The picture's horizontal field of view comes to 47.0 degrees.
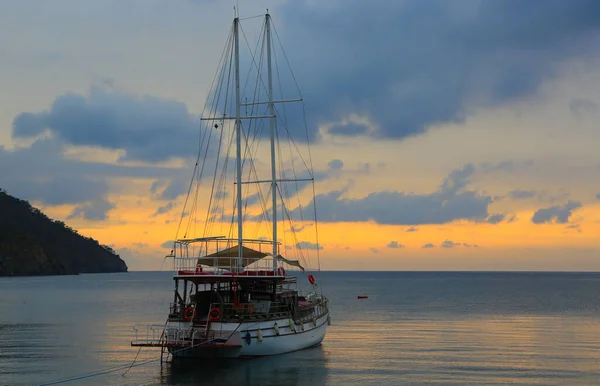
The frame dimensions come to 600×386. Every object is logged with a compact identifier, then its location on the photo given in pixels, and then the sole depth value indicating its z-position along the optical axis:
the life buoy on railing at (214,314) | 37.62
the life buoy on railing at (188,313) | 38.03
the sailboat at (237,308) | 37.56
